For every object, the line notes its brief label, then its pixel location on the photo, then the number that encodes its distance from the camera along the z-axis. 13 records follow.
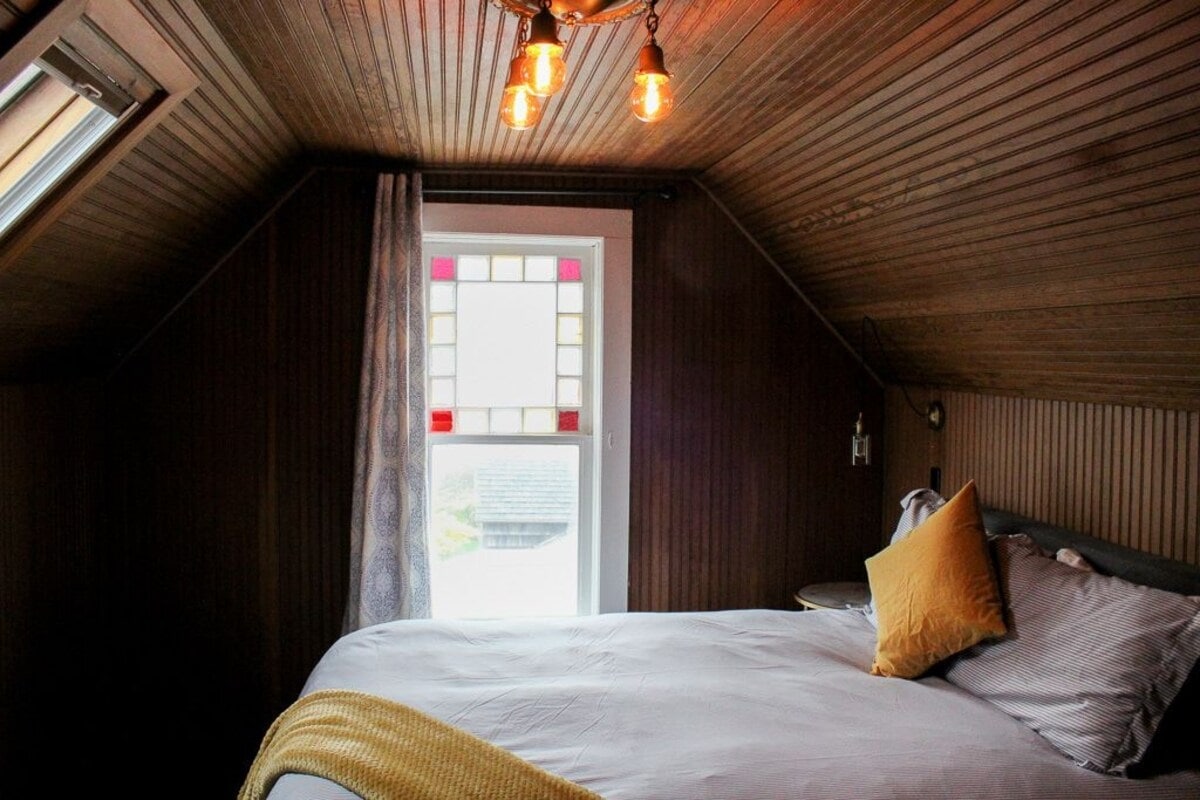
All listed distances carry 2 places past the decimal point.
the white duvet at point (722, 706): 1.75
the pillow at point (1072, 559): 2.28
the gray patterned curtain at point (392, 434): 3.31
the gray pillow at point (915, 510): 2.75
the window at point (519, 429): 3.61
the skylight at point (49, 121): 1.82
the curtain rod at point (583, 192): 3.47
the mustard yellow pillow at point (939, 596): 2.20
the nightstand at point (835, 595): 3.21
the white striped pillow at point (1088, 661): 1.82
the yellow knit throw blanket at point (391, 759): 1.63
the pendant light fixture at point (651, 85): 1.73
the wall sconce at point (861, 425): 3.33
